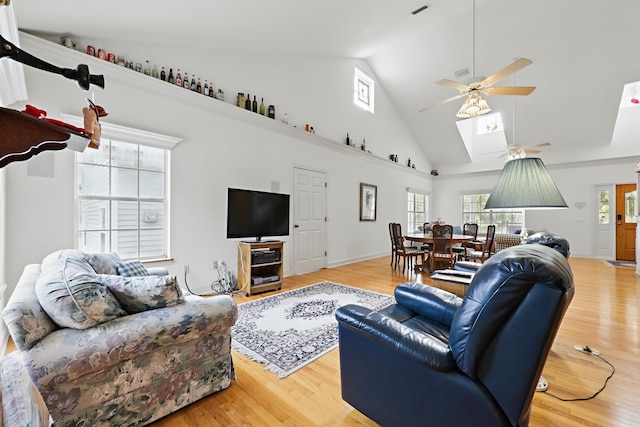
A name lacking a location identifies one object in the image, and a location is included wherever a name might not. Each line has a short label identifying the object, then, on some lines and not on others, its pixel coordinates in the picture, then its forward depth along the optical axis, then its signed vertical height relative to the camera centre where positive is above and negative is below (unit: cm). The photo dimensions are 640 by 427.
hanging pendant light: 184 +18
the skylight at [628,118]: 640 +233
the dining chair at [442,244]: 491 -55
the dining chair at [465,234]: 534 -48
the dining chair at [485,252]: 500 -73
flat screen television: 385 -3
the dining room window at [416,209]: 855 +15
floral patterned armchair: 124 -66
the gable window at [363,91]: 645 +303
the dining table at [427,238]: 499 -46
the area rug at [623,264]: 593 -109
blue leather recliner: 92 -57
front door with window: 656 -16
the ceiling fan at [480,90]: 321 +158
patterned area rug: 225 -117
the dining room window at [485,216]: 810 -6
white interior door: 512 -17
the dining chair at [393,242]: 569 -61
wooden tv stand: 387 -84
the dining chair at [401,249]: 542 -74
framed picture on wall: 667 +30
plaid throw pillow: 224 -49
